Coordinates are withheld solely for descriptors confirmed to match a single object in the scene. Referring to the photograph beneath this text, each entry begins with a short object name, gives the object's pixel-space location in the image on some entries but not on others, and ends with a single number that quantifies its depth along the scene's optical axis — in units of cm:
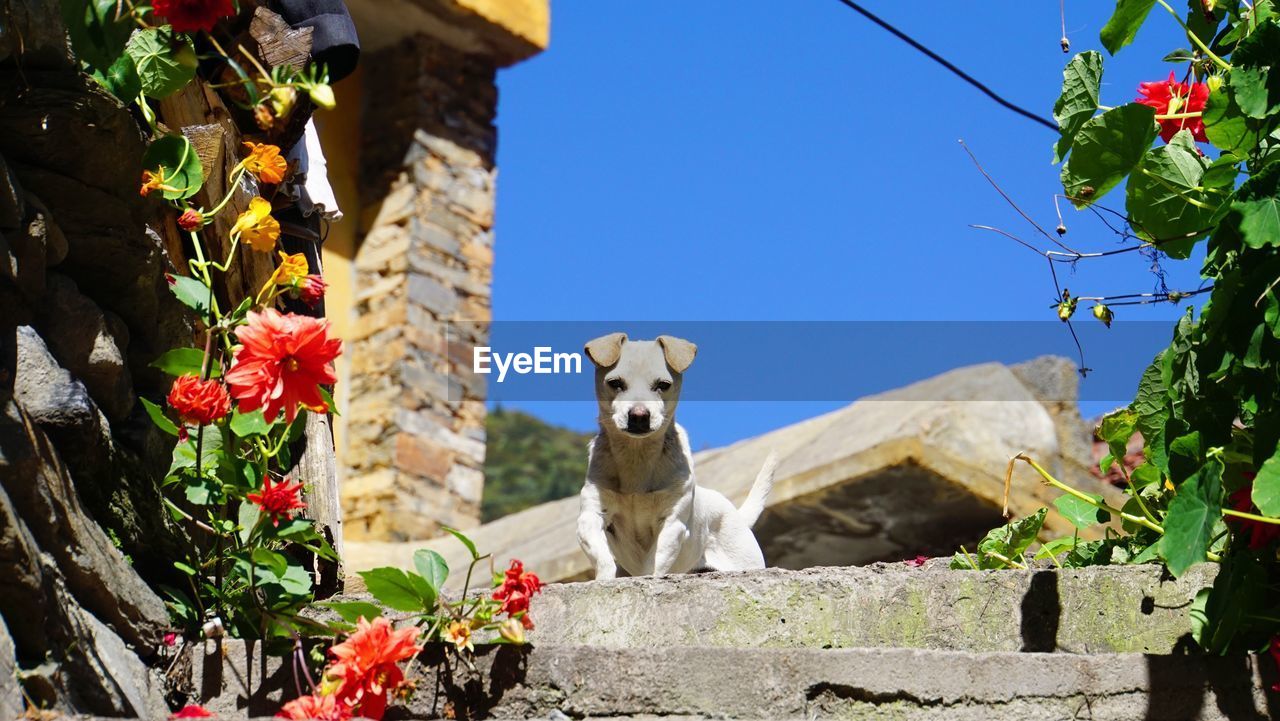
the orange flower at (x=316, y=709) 235
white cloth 407
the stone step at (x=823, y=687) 249
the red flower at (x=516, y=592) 259
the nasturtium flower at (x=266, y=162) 305
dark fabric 402
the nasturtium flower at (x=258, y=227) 300
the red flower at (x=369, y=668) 239
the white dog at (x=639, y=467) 470
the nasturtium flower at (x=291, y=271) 287
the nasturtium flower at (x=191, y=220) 291
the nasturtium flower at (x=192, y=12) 242
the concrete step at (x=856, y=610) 303
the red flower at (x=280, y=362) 247
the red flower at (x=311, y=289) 291
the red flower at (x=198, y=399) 256
